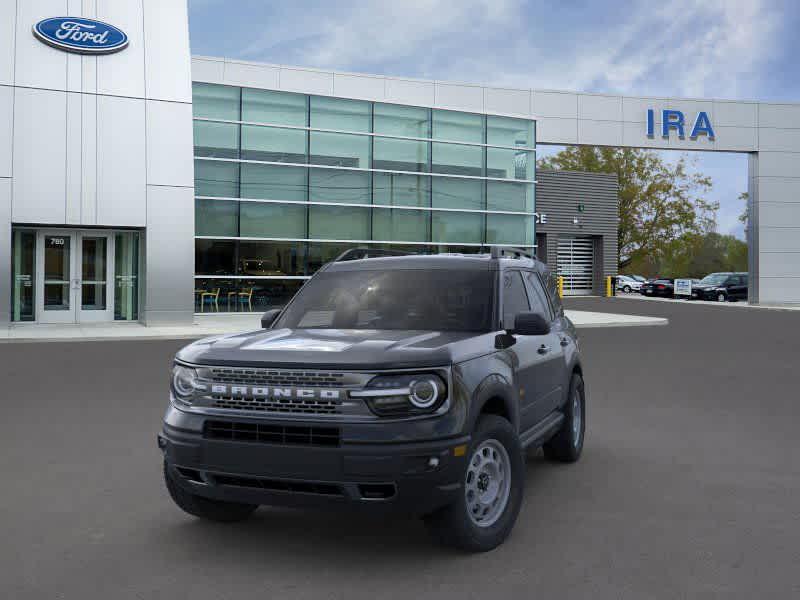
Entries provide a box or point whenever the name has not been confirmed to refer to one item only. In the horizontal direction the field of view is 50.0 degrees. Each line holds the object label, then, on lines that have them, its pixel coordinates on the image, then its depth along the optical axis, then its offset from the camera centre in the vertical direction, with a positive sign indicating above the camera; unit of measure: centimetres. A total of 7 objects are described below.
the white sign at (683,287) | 5112 +18
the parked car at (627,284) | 6919 +41
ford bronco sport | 447 -74
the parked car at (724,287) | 4844 +19
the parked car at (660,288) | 5478 +11
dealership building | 2384 +401
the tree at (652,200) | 7669 +798
